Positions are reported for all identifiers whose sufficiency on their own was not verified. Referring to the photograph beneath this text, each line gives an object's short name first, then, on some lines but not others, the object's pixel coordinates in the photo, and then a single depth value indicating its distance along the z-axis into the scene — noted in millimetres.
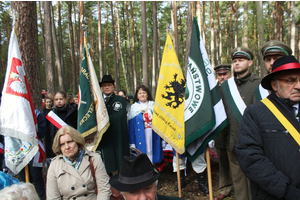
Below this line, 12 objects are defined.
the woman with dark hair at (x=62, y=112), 4383
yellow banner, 3705
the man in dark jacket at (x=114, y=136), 4082
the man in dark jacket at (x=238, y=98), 3145
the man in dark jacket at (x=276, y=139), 1798
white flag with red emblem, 3119
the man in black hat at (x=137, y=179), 1569
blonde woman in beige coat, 2479
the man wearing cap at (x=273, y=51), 2688
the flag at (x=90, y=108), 3676
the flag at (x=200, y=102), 3070
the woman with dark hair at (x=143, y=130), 4383
